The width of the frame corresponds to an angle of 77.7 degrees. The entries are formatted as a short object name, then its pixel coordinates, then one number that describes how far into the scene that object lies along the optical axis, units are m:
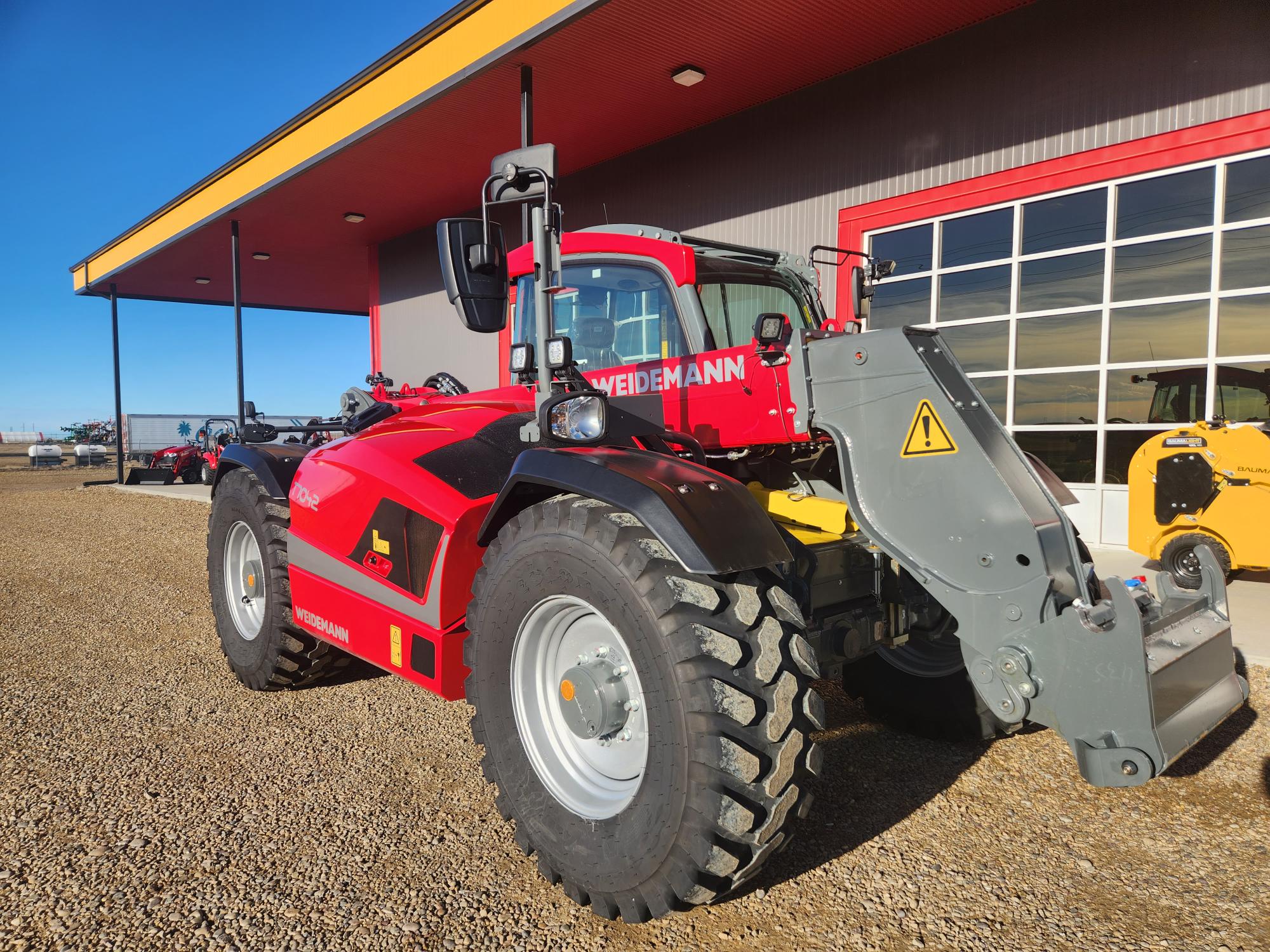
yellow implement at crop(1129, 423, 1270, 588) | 5.38
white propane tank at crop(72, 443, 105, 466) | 33.41
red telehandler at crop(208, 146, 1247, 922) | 1.97
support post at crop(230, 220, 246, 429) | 13.73
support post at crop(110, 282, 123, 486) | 19.89
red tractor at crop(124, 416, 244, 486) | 20.72
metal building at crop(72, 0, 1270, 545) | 6.69
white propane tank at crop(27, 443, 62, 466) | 32.15
